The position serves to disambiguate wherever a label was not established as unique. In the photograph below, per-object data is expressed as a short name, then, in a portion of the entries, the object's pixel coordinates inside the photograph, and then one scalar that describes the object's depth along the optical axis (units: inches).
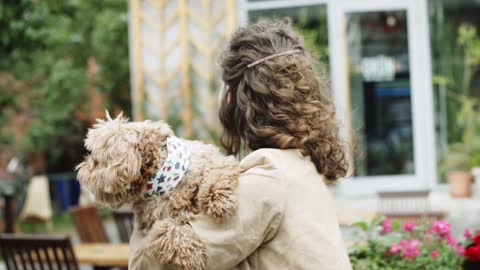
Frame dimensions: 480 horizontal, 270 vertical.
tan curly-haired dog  67.3
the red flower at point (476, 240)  104.7
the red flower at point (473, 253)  102.6
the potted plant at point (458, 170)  358.0
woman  67.1
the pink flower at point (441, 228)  134.0
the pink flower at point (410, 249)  127.3
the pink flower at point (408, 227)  135.5
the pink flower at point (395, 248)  127.5
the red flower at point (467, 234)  126.4
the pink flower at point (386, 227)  135.9
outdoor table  166.6
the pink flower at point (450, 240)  133.0
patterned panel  383.9
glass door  382.0
